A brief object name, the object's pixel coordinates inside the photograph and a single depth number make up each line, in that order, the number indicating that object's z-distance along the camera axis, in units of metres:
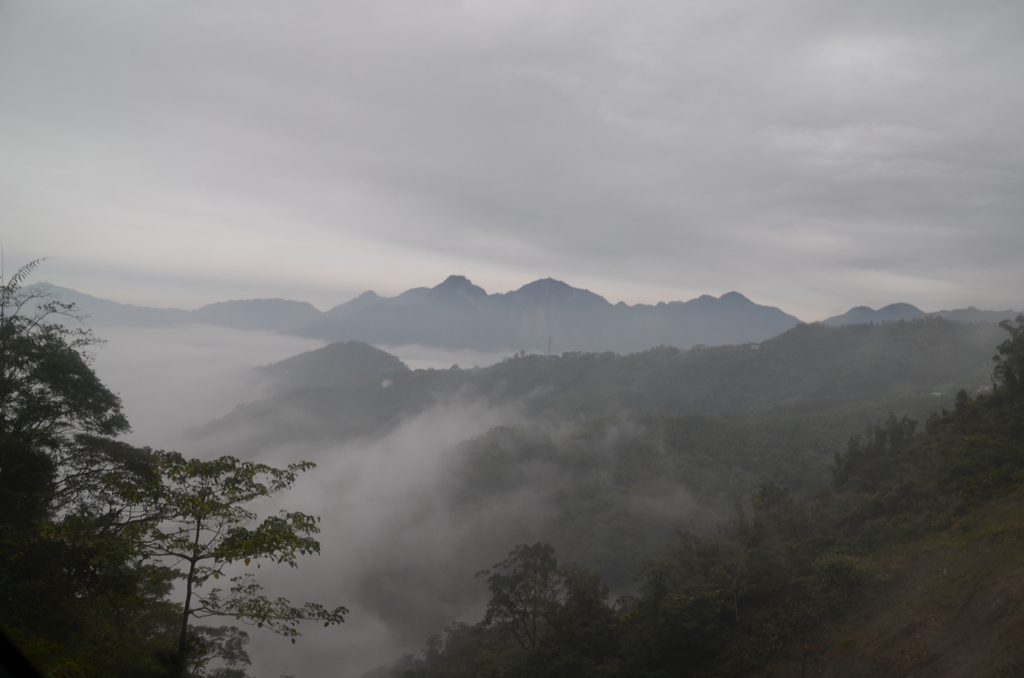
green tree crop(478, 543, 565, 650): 21.66
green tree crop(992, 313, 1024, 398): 21.99
